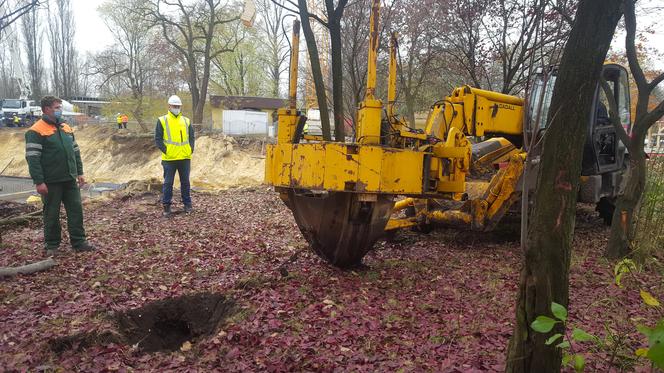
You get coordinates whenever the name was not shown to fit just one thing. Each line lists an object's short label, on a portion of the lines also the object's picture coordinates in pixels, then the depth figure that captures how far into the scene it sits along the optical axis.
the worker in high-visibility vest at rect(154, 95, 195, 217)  8.34
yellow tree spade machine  4.28
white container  25.61
